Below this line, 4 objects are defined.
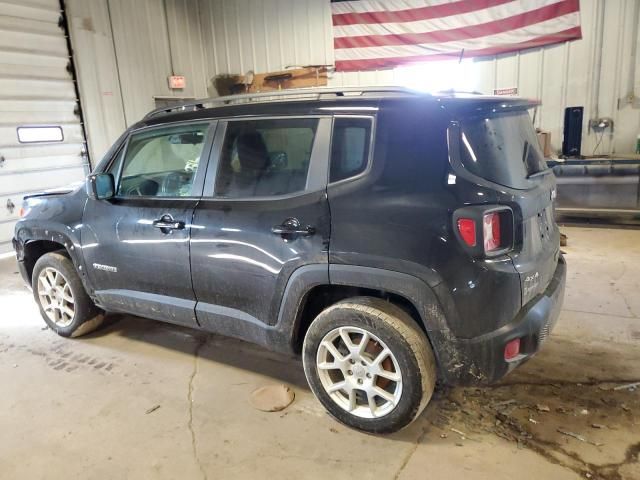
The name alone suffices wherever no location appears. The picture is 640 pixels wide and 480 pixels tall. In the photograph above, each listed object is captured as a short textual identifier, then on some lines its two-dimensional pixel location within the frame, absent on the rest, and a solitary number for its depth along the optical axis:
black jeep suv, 2.15
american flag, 7.50
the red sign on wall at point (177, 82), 9.73
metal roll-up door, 7.23
